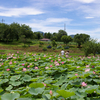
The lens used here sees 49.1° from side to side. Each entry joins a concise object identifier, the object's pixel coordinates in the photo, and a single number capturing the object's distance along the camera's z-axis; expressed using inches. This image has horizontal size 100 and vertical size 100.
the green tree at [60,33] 2819.9
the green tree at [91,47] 676.7
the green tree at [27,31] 1801.2
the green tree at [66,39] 1647.4
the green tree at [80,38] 1514.5
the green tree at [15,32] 1587.1
